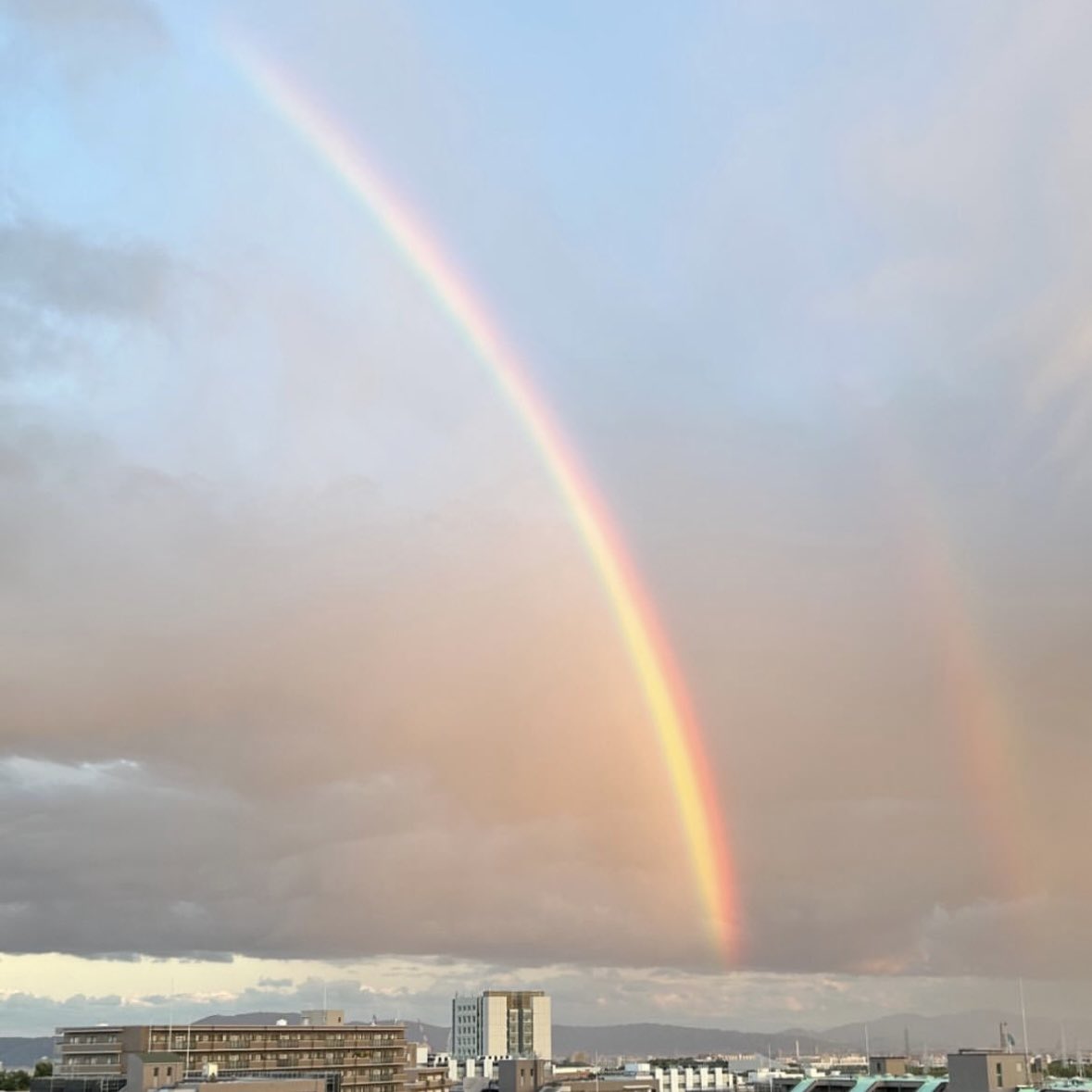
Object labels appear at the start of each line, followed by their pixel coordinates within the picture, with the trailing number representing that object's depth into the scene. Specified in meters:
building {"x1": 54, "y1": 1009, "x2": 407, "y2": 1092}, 117.31
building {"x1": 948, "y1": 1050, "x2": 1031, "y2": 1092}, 93.06
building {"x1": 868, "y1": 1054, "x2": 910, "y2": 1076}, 123.00
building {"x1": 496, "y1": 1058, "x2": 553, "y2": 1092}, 128.88
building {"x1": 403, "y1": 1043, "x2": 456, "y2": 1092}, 146.38
